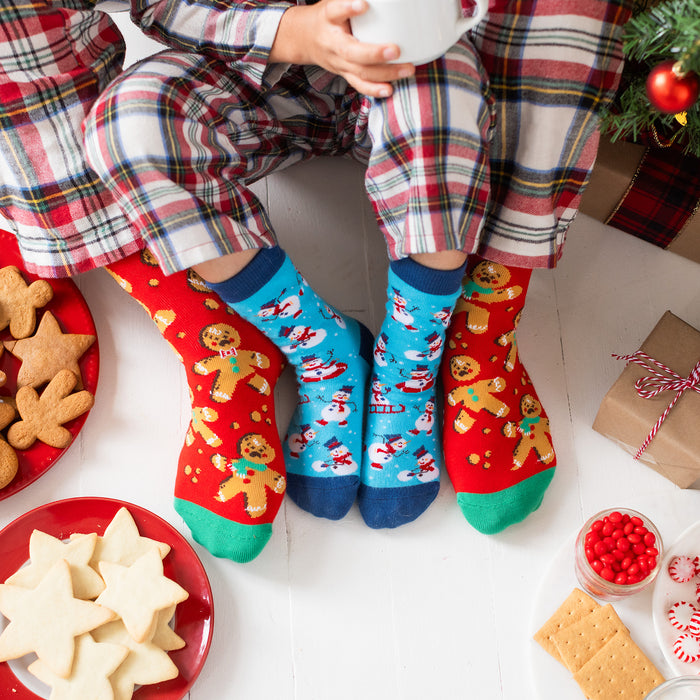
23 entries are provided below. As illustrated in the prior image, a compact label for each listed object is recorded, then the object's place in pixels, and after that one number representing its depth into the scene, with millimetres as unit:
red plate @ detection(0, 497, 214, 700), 854
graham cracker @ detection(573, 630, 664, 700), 844
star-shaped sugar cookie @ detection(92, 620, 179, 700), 829
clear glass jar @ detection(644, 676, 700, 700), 743
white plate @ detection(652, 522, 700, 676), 853
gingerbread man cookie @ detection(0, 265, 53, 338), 988
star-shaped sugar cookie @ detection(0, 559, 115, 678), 821
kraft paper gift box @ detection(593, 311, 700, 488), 892
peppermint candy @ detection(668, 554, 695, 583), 872
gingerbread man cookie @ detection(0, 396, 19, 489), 920
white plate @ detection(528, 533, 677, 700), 880
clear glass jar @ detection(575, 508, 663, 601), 848
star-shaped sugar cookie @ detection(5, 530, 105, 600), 864
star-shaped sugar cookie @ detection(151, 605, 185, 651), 856
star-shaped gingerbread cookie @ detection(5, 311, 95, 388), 971
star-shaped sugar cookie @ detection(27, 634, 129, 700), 817
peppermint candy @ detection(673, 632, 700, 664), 851
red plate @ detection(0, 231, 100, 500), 953
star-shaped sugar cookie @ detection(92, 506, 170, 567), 889
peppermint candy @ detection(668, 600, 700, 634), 859
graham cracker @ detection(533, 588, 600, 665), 884
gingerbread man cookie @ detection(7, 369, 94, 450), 946
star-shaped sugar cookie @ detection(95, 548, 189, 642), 834
